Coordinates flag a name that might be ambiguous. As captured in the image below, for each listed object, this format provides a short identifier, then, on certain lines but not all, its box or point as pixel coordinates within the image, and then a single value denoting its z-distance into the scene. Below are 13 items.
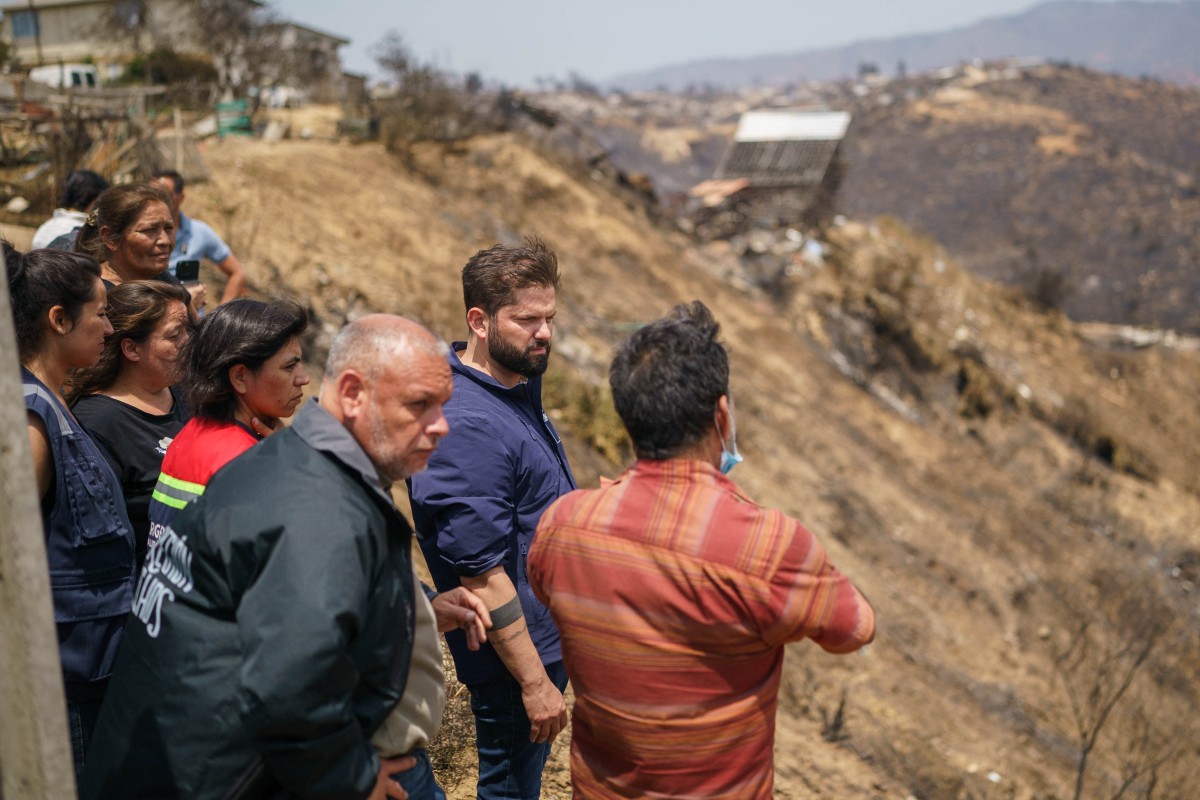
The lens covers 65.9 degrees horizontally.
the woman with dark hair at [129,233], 3.72
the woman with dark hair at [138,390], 2.66
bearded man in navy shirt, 2.46
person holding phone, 5.29
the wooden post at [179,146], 10.27
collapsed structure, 24.45
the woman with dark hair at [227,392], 2.23
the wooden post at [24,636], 1.50
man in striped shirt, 1.84
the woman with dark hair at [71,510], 2.19
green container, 15.15
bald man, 1.60
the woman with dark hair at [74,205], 4.48
